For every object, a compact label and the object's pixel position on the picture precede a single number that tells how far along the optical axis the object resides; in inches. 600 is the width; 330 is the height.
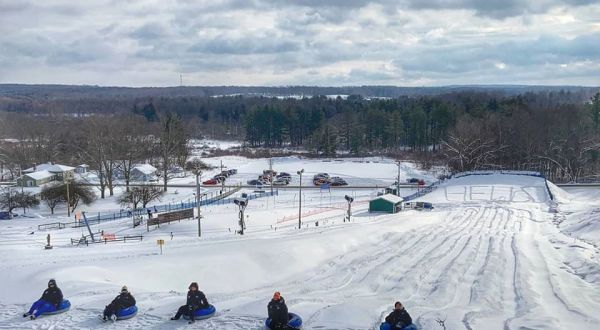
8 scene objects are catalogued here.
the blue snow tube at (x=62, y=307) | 573.3
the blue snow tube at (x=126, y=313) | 555.2
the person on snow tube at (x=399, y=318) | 511.2
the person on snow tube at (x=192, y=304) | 554.9
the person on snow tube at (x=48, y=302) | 565.0
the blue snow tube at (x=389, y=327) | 508.1
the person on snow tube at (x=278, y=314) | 521.3
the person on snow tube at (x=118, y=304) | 552.5
